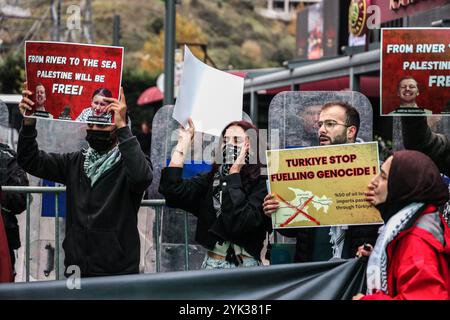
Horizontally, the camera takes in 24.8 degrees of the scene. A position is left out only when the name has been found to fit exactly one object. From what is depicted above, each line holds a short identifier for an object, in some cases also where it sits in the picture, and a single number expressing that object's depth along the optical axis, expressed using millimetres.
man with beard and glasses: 5531
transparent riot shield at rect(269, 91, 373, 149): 6949
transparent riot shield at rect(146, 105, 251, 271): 7332
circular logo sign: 18445
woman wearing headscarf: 4074
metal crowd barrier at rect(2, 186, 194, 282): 6957
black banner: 4719
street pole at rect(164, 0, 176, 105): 14055
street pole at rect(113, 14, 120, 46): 31017
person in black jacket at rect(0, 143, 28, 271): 6879
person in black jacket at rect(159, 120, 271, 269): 5602
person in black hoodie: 5695
